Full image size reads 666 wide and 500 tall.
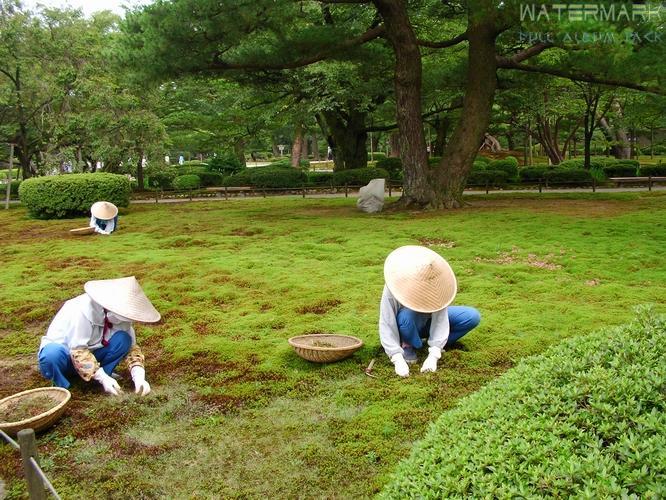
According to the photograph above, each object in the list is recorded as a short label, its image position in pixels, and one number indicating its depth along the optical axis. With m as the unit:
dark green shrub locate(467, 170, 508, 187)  18.76
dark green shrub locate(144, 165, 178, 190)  18.91
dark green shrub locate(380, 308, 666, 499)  1.53
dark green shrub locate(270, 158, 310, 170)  31.51
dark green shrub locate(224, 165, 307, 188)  19.88
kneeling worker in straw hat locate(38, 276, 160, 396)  3.74
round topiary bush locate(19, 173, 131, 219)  14.01
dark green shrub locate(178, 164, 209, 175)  25.50
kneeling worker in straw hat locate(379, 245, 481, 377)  3.77
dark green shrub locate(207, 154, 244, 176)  27.16
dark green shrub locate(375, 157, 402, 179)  22.29
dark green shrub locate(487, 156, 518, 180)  20.83
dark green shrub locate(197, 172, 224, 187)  23.52
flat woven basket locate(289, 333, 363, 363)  4.16
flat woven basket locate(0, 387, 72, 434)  3.19
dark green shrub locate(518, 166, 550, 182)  18.75
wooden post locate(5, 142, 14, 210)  16.11
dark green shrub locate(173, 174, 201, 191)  21.22
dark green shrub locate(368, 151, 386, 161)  38.30
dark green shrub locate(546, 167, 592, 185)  17.89
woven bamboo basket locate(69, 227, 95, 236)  10.96
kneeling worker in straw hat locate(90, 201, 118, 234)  11.11
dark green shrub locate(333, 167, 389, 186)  19.16
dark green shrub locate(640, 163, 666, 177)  18.80
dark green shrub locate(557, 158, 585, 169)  21.47
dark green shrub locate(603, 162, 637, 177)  19.67
